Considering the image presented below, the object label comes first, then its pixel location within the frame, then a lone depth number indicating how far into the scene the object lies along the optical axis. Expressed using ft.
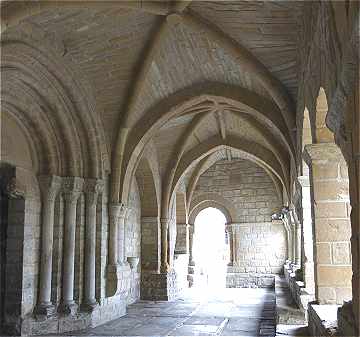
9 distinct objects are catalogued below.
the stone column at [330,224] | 13.51
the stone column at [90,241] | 24.98
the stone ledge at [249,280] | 47.29
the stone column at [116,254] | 26.71
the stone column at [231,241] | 50.14
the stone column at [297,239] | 32.48
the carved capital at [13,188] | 21.37
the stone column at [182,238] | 48.52
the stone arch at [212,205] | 50.53
